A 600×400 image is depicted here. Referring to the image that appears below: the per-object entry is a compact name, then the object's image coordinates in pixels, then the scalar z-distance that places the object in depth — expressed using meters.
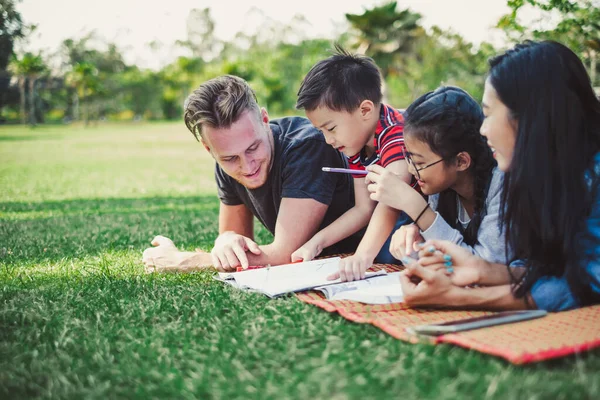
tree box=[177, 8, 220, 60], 72.88
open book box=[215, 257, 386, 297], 2.67
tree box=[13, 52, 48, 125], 45.69
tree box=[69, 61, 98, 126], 55.84
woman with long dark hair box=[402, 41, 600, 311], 2.13
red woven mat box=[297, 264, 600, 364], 1.70
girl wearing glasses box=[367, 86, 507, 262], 2.68
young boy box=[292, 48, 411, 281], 3.17
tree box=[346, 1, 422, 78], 40.97
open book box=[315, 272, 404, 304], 2.42
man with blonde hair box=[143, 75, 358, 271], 3.11
